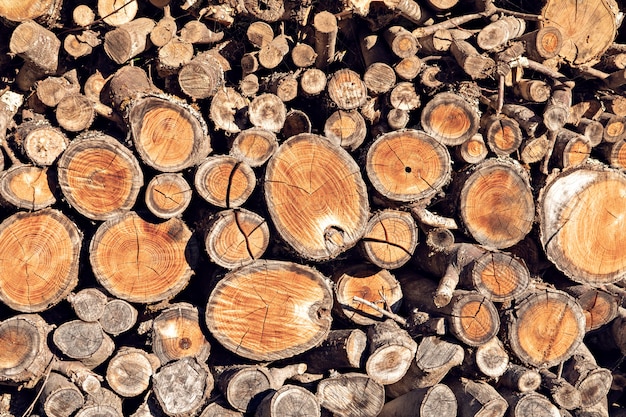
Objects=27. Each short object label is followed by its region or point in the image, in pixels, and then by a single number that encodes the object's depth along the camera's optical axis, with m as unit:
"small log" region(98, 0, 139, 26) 4.52
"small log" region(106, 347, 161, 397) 4.13
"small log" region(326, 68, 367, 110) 4.61
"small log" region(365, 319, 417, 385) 4.19
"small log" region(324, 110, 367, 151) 4.66
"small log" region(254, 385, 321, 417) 3.88
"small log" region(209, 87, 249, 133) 4.55
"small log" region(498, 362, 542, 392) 4.32
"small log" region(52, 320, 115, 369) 4.11
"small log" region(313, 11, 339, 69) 4.56
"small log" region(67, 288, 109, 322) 4.11
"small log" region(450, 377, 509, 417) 4.16
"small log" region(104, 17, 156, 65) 4.45
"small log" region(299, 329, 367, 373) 4.25
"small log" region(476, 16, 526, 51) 4.92
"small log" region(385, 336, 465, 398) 4.24
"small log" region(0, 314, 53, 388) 4.04
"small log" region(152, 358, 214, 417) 4.02
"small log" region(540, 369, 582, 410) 4.41
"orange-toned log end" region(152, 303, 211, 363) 4.23
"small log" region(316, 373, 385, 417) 4.14
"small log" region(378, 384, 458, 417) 4.05
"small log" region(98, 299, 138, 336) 4.22
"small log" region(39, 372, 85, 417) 3.93
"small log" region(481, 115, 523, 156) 4.76
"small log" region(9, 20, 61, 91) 4.19
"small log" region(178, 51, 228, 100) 4.46
